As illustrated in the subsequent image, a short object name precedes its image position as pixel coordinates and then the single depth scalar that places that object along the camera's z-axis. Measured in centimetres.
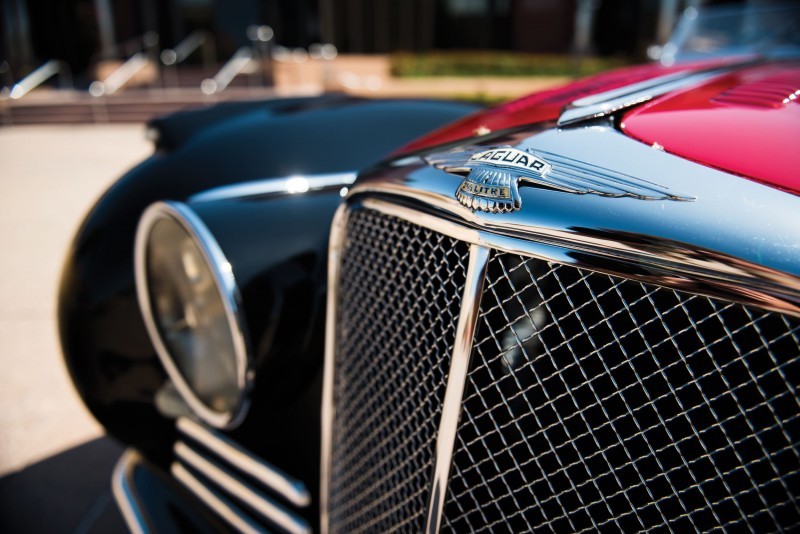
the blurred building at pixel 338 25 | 1892
